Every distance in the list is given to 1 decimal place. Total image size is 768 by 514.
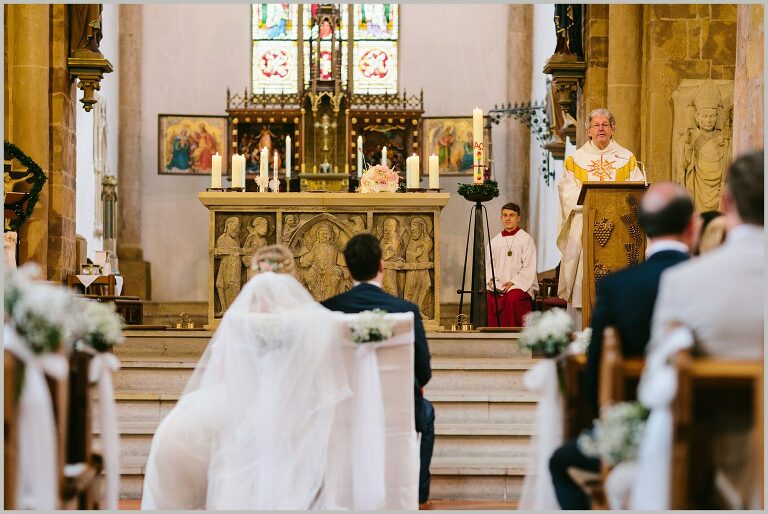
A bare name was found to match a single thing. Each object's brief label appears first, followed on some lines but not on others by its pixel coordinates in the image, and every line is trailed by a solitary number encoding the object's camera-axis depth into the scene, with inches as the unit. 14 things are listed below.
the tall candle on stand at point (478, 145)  409.1
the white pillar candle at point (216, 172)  430.0
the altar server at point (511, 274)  469.1
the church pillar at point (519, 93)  750.5
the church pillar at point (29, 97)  461.1
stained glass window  778.2
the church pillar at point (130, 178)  749.9
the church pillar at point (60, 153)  476.1
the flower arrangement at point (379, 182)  430.9
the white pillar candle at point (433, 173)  425.7
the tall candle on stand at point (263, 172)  443.3
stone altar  422.6
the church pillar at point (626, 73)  487.2
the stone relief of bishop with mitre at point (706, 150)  463.8
